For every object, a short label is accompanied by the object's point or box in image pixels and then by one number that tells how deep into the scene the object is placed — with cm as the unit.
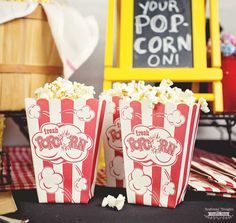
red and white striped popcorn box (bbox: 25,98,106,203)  101
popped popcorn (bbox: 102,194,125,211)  100
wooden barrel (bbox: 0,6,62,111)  145
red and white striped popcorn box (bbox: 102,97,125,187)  113
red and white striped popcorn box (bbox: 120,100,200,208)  98
